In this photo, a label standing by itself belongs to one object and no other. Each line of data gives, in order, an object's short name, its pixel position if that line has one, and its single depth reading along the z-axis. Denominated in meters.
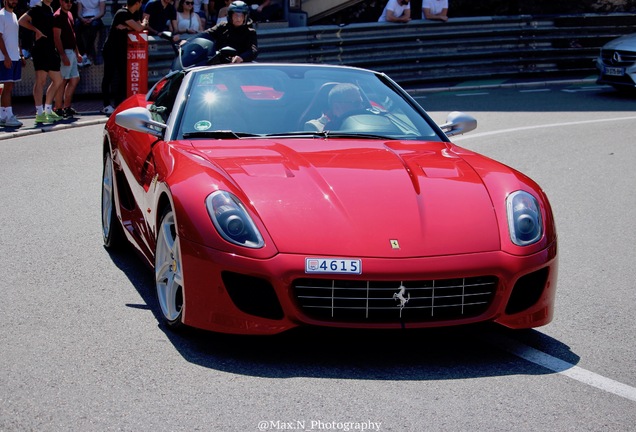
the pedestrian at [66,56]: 15.38
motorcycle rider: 14.58
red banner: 16.55
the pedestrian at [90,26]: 17.80
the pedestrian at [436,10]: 20.08
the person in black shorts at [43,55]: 15.08
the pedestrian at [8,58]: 14.23
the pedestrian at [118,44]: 16.53
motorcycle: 13.47
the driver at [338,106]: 6.74
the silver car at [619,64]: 18.52
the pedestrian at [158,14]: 17.71
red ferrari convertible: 5.11
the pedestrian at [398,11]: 19.86
